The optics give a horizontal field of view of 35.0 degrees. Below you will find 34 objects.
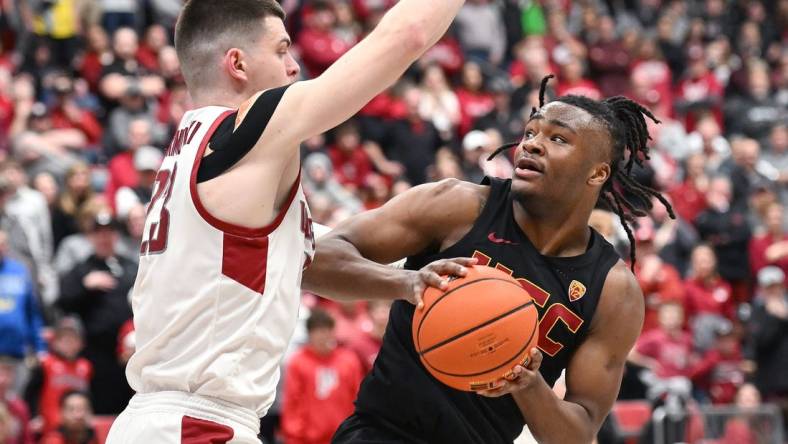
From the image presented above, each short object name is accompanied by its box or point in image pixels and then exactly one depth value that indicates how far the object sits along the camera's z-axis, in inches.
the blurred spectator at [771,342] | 458.6
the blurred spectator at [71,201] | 402.6
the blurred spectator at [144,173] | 406.6
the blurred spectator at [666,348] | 429.1
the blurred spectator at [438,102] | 564.1
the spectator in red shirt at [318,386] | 356.2
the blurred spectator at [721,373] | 441.9
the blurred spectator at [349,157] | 516.1
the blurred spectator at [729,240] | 525.3
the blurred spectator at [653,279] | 454.0
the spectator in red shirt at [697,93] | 658.2
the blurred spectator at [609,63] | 668.7
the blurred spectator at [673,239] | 513.0
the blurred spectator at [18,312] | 353.4
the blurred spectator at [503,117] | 558.7
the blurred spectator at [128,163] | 426.9
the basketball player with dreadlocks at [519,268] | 167.0
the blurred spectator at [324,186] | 471.5
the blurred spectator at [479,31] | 649.0
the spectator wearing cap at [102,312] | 361.4
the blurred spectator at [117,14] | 524.1
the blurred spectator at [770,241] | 509.4
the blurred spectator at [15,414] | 326.6
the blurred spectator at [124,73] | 473.4
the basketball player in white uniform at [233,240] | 135.3
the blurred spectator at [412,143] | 534.0
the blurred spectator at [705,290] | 485.1
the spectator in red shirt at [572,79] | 608.4
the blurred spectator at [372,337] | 382.6
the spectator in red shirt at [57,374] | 341.1
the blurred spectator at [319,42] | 568.1
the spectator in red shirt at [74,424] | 325.7
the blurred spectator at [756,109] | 655.8
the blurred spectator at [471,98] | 583.2
